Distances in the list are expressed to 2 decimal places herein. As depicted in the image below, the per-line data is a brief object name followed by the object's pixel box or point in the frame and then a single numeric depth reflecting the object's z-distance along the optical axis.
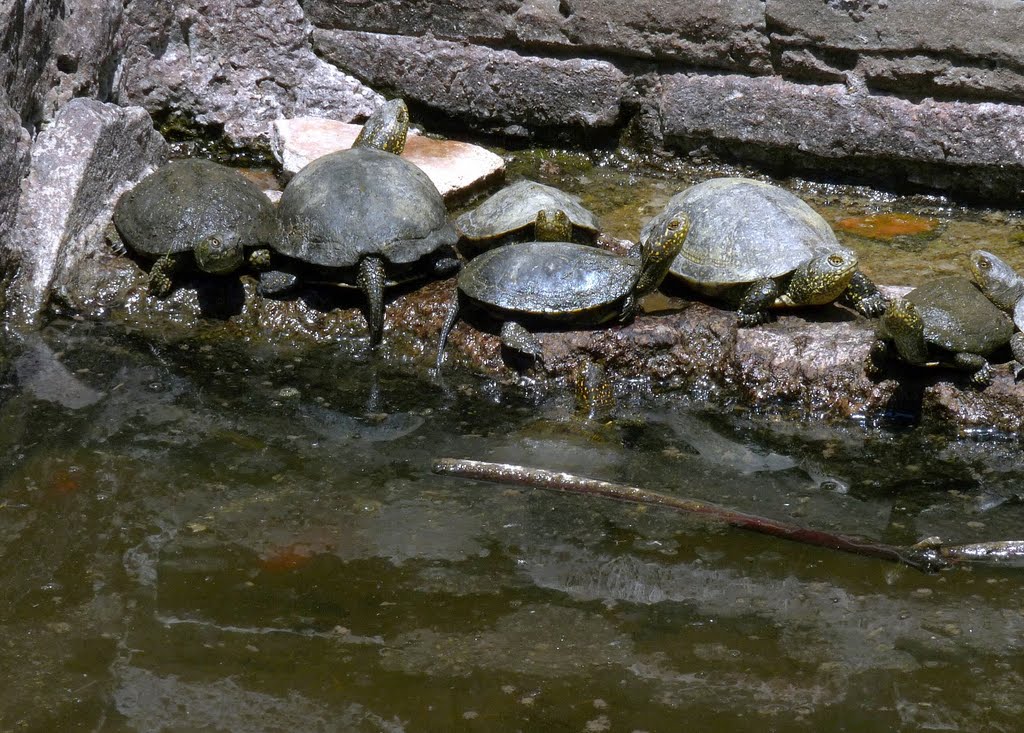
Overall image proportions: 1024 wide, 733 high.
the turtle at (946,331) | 7.87
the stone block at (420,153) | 11.10
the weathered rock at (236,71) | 12.47
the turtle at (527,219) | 9.50
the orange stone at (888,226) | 10.97
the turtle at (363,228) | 9.12
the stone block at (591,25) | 11.62
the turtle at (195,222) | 9.35
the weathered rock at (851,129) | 11.12
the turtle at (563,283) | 8.66
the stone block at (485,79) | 12.53
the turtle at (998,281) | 8.50
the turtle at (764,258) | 8.71
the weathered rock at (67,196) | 9.63
